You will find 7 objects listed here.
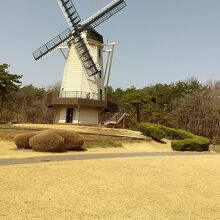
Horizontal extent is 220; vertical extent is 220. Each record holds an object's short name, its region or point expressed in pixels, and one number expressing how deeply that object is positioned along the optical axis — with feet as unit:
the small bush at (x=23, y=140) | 56.47
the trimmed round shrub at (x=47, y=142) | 53.26
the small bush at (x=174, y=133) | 87.00
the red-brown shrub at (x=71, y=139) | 56.87
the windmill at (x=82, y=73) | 87.52
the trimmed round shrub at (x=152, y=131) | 80.69
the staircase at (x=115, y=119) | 97.97
